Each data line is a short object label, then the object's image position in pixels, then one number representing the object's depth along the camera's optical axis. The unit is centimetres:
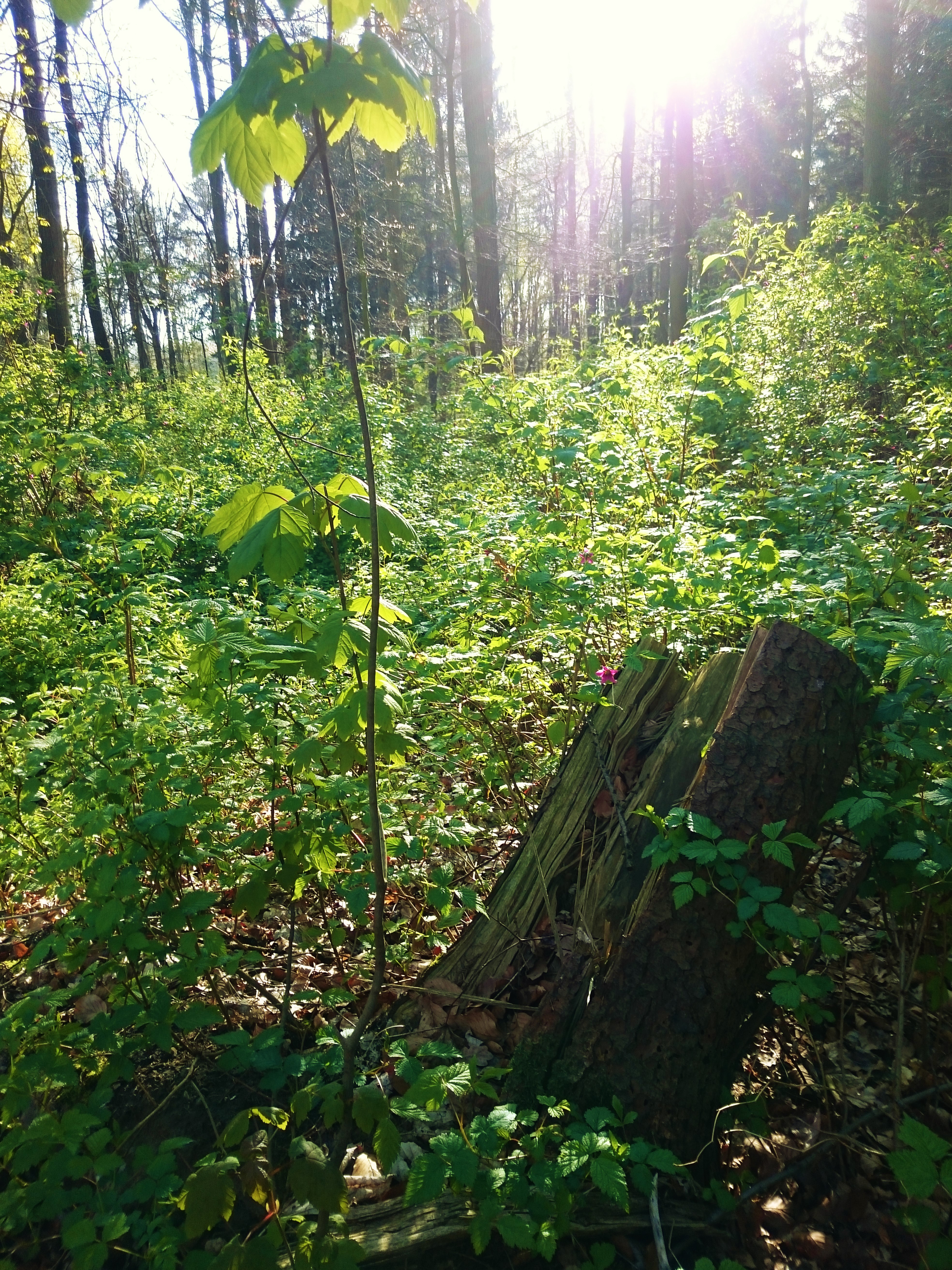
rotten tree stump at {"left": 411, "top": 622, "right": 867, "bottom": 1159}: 185
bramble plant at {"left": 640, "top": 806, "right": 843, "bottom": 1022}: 168
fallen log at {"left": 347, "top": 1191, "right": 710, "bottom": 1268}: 160
